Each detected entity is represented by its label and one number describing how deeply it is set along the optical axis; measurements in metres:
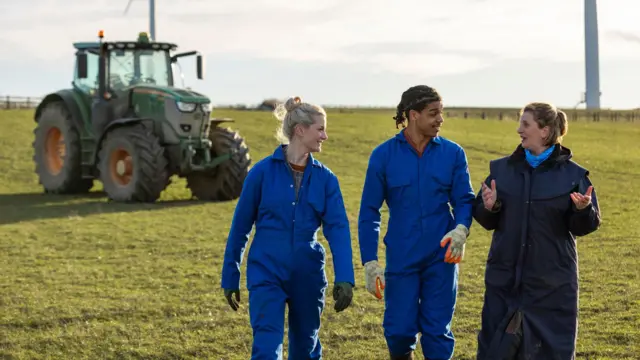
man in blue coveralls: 5.51
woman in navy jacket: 5.21
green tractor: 17.61
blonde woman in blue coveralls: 5.23
